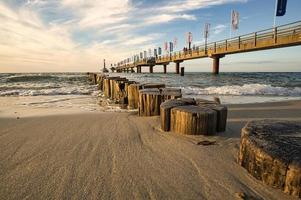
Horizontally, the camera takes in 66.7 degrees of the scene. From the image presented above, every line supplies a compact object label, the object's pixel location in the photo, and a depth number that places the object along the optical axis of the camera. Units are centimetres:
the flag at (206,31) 3679
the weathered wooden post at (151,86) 712
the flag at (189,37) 4313
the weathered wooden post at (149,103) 520
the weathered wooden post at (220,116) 376
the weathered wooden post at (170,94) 512
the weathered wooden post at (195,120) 351
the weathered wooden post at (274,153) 182
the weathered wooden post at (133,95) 720
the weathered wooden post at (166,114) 389
